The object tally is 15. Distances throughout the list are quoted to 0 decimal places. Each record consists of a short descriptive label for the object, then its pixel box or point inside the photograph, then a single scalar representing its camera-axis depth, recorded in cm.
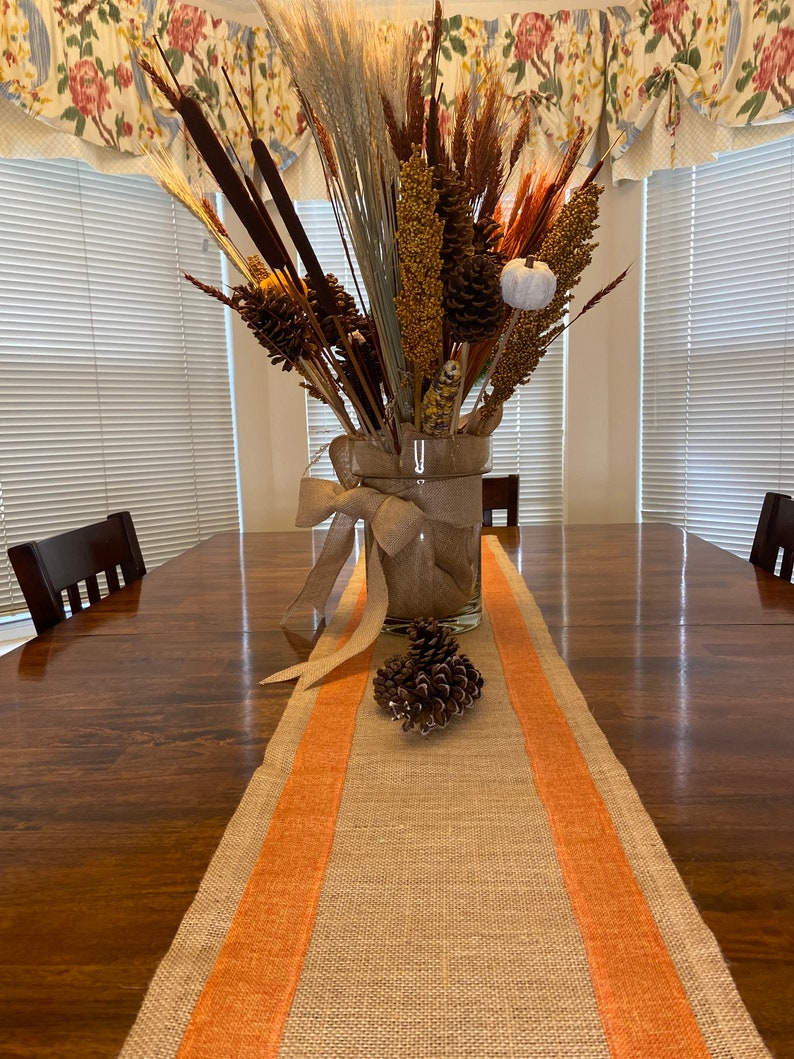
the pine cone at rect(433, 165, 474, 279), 70
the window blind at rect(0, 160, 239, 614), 241
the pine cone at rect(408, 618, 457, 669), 69
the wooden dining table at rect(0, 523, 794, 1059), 38
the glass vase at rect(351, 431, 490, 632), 85
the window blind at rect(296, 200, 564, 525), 305
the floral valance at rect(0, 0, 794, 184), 228
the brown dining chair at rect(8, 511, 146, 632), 108
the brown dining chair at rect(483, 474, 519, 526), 194
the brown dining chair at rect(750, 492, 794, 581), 131
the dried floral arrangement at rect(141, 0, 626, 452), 69
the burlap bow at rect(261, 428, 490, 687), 81
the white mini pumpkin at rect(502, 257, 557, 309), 69
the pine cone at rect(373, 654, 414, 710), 67
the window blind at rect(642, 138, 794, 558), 259
